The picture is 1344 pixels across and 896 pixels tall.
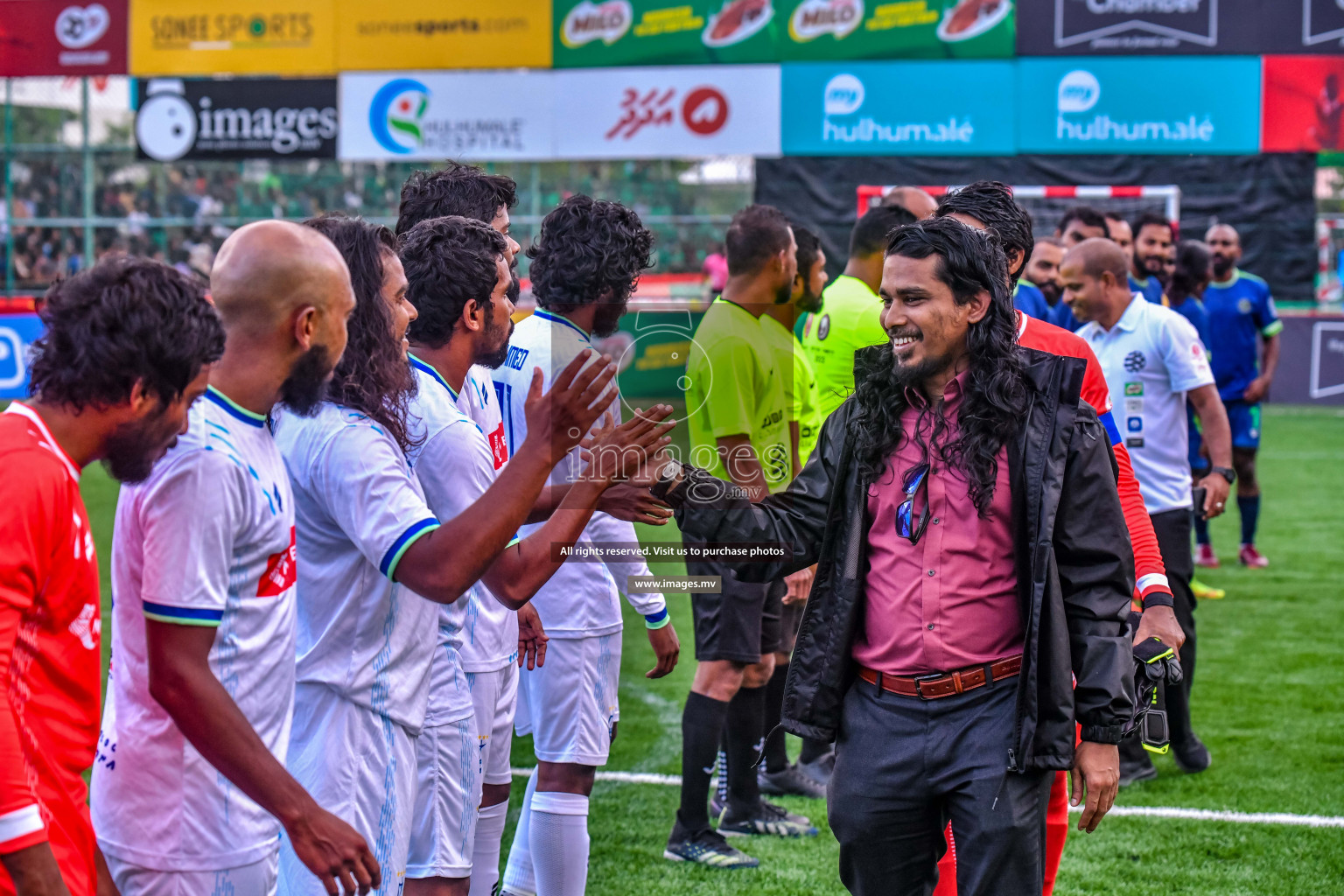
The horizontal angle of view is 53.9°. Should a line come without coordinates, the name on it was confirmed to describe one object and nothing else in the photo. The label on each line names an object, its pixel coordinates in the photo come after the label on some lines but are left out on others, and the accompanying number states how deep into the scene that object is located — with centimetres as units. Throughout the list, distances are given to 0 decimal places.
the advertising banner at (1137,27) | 1925
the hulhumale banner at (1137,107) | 1930
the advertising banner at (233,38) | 2078
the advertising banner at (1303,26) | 1920
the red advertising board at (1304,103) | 1919
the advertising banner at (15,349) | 1766
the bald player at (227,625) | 219
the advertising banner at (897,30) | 1938
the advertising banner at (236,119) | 2081
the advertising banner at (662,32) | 1991
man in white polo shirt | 601
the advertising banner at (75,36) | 2133
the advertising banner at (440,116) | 2048
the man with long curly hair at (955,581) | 286
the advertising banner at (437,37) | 2044
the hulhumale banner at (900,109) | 1942
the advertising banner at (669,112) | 1988
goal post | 1705
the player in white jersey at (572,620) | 400
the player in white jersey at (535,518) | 340
